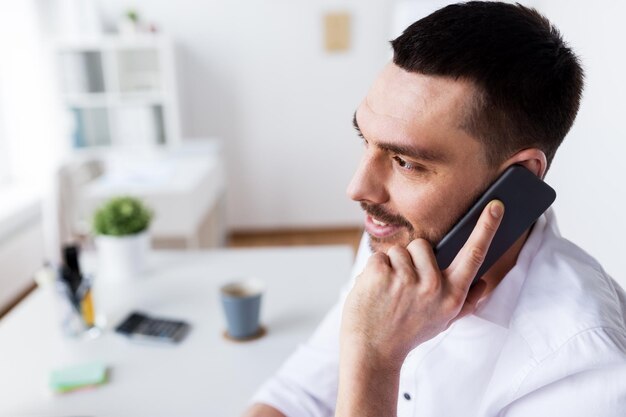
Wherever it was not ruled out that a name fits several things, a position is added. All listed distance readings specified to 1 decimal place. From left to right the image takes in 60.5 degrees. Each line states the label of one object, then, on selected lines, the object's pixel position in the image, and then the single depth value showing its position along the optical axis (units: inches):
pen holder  49.9
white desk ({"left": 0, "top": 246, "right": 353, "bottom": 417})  40.9
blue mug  47.4
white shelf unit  131.2
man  29.0
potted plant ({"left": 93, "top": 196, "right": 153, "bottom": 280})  60.7
